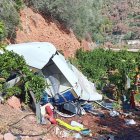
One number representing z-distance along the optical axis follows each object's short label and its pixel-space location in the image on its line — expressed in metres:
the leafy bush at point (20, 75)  5.31
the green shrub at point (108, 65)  9.13
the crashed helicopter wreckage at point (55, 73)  5.99
